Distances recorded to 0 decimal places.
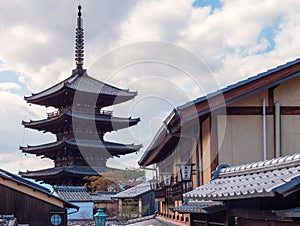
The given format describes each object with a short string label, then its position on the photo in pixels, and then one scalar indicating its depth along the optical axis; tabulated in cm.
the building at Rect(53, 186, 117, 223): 3391
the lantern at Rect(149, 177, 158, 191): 2169
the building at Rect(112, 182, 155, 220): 4047
